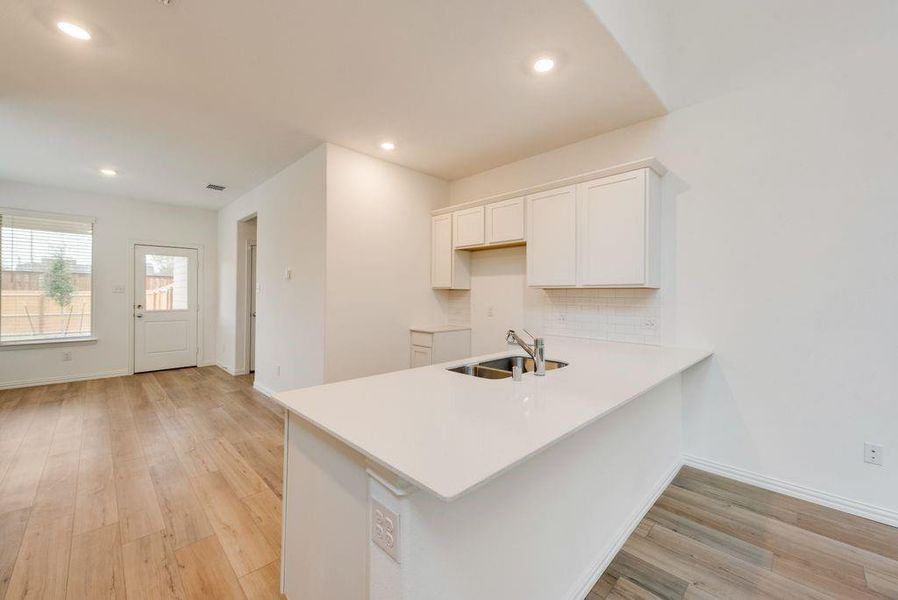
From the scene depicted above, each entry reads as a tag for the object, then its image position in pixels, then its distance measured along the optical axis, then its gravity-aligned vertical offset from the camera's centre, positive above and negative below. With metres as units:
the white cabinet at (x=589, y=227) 2.69 +0.62
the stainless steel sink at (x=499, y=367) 2.25 -0.43
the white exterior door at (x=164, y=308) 5.75 -0.13
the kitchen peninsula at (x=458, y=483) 0.94 -0.61
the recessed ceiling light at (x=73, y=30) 1.97 +1.48
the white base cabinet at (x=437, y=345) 3.87 -0.49
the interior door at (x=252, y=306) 5.91 -0.10
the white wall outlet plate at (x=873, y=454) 2.12 -0.89
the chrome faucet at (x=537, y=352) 1.98 -0.29
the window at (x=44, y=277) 4.72 +0.30
